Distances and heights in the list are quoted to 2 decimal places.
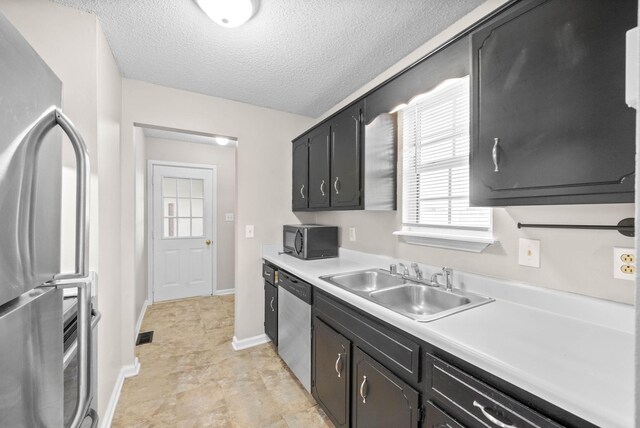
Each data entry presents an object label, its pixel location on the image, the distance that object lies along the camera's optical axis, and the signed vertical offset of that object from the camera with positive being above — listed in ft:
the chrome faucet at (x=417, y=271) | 5.57 -1.22
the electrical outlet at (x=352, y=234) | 8.08 -0.62
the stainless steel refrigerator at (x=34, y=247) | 1.55 -0.23
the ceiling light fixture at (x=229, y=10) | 4.48 +3.50
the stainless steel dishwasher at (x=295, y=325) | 6.20 -2.82
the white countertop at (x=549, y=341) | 2.19 -1.43
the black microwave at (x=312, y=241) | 8.00 -0.86
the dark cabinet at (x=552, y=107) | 2.58 +1.19
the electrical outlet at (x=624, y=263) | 3.15 -0.60
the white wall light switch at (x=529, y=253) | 4.00 -0.60
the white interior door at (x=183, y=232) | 12.84 -0.92
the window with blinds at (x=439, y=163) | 5.17 +1.08
